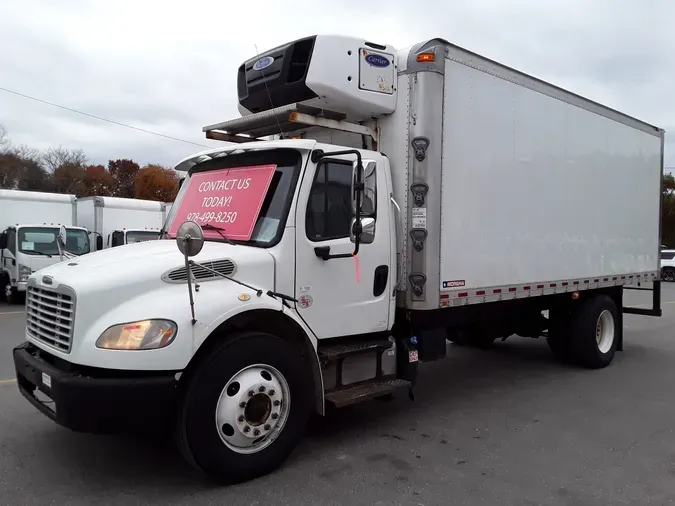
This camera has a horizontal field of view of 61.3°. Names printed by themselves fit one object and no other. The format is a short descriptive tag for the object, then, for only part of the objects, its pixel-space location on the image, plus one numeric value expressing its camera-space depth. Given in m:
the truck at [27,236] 14.70
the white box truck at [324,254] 3.83
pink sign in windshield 4.72
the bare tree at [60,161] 53.59
